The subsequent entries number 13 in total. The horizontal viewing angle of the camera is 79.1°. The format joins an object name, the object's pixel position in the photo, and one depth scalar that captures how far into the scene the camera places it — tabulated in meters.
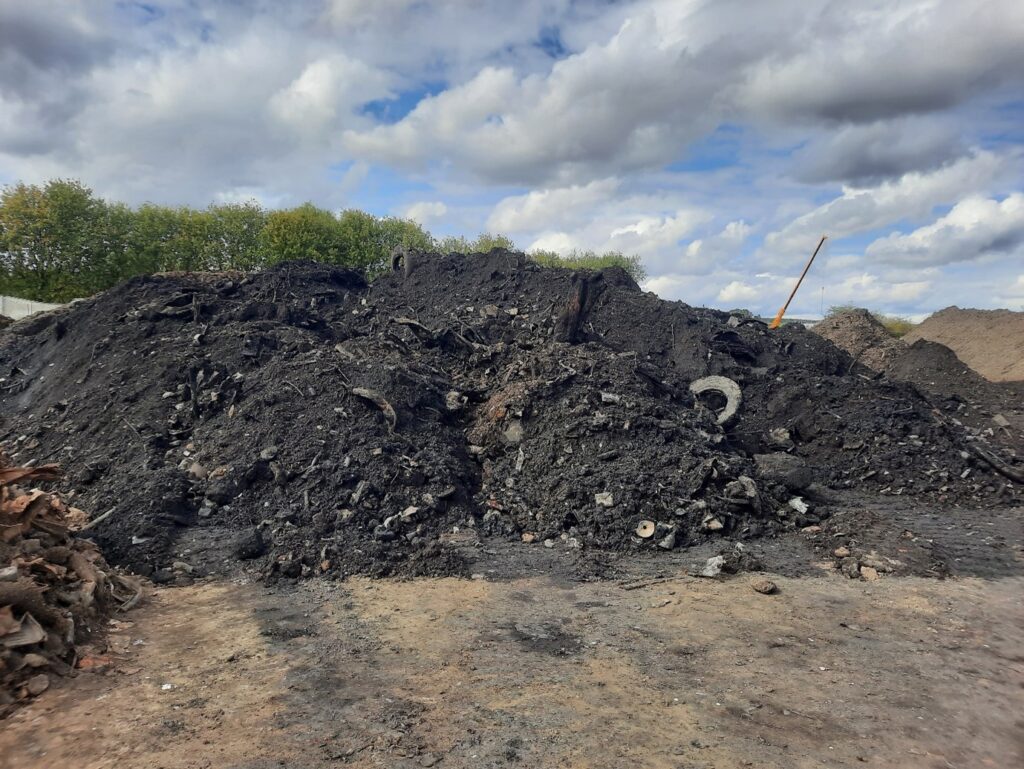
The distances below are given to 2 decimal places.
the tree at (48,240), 24.45
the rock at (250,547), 6.70
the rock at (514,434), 9.20
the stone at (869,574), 6.42
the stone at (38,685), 3.97
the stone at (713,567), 6.43
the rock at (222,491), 7.59
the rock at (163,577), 6.25
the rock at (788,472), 8.52
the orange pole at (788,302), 18.27
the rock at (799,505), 7.90
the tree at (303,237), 26.77
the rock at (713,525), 7.38
